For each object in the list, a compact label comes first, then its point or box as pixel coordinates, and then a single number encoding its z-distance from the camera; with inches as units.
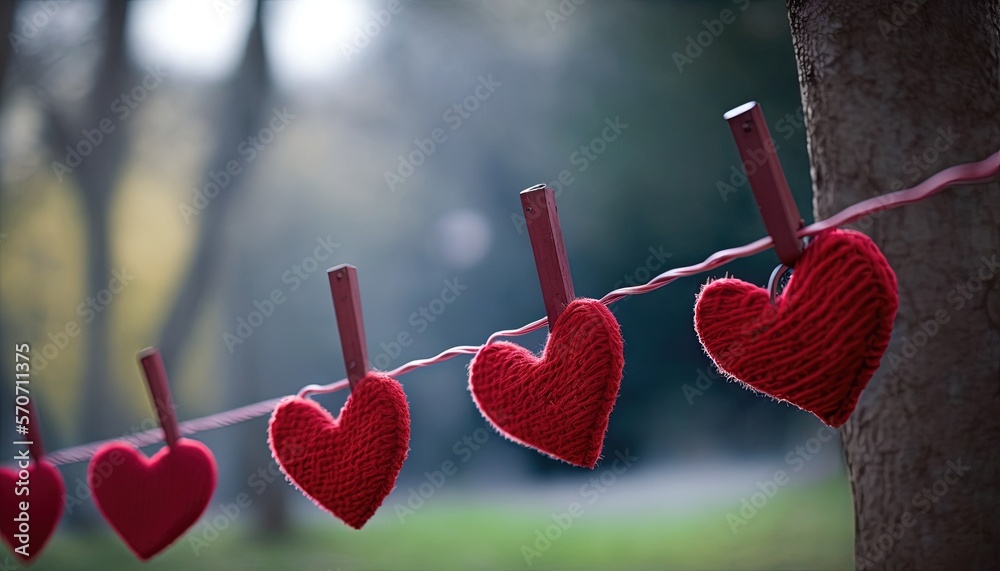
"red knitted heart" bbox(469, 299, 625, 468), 24.1
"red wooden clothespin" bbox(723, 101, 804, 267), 19.8
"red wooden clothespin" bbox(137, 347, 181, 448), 39.1
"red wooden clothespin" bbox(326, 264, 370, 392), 30.6
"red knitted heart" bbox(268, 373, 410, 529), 29.0
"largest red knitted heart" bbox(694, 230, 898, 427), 19.1
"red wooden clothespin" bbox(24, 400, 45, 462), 47.1
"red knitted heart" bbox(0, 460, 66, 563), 46.4
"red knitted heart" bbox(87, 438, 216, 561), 39.4
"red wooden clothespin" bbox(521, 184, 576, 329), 25.2
